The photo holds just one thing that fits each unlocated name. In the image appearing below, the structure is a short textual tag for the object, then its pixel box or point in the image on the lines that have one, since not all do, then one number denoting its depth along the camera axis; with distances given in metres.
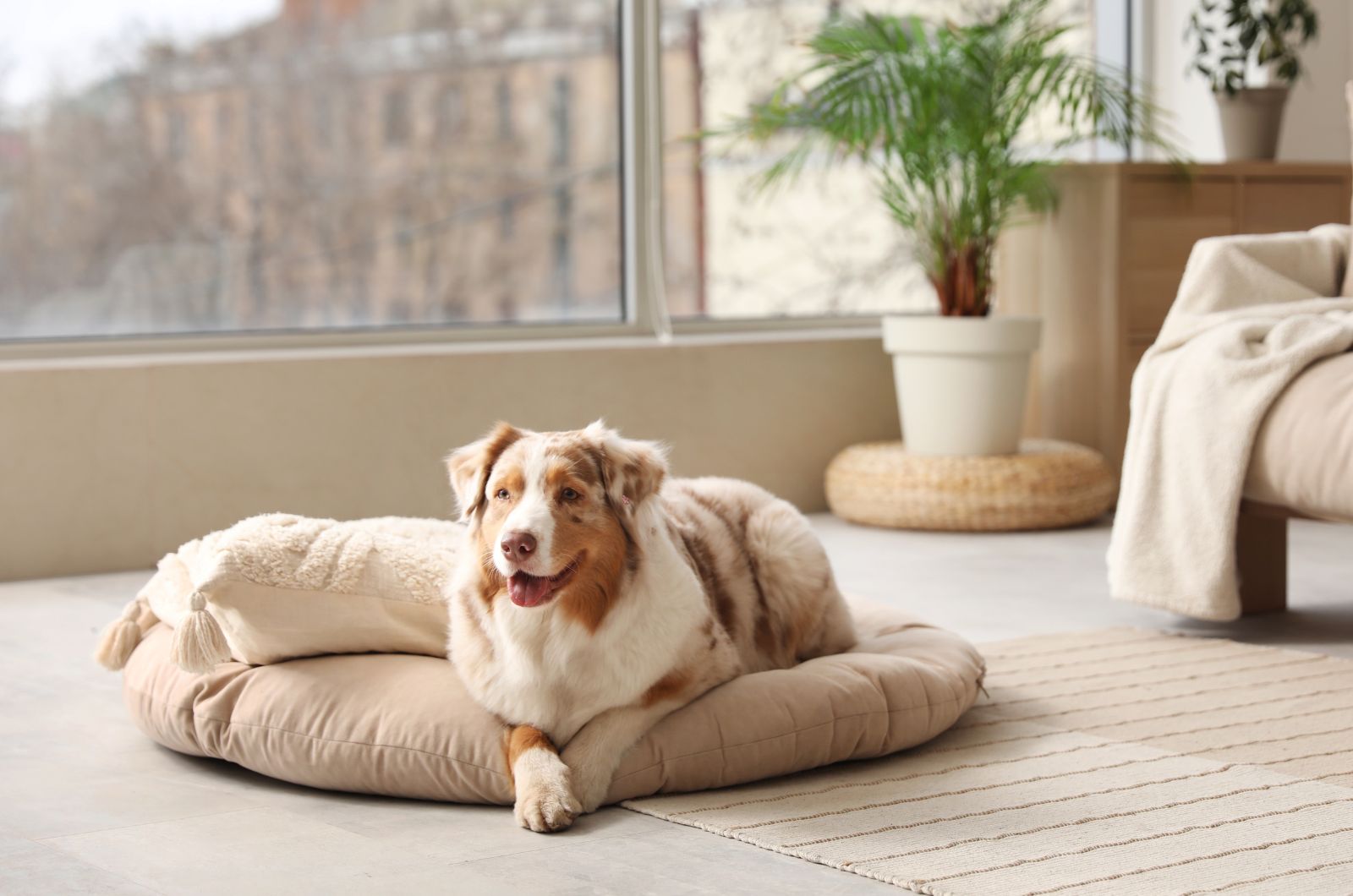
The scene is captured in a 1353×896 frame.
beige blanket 3.52
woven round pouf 5.20
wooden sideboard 5.59
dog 2.28
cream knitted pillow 2.55
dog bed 2.40
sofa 3.34
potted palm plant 5.30
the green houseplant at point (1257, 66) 5.86
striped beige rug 2.07
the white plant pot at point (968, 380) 5.32
